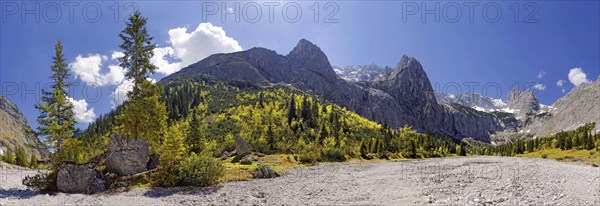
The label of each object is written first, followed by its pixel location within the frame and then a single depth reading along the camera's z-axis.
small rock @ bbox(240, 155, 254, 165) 51.94
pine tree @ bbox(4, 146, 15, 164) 74.37
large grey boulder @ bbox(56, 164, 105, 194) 24.83
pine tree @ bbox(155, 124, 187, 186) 28.16
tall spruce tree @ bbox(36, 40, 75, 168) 27.36
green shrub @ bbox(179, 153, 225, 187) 27.84
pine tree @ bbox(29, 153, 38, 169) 75.12
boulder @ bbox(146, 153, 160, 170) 31.19
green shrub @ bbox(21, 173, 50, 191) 25.20
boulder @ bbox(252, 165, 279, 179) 35.56
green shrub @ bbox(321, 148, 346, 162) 65.42
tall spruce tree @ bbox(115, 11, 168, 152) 32.97
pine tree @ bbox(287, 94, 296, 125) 117.02
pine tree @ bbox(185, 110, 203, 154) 56.09
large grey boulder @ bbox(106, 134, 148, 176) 28.56
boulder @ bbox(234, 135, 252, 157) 58.38
